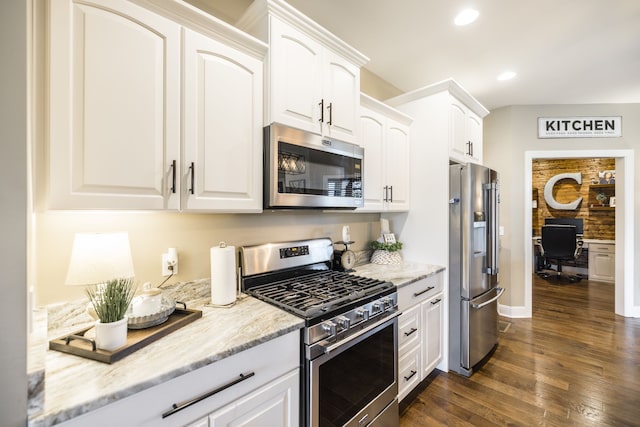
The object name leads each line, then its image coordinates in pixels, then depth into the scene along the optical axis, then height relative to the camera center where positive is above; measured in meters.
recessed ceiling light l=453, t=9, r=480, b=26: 2.03 +1.43
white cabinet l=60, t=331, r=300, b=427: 0.80 -0.60
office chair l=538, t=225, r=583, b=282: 5.48 -0.63
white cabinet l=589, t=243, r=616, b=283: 5.46 -0.96
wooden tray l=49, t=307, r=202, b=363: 0.90 -0.45
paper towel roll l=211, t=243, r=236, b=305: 1.39 -0.30
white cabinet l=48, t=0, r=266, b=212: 0.97 +0.42
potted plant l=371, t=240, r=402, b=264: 2.60 -0.38
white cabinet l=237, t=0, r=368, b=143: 1.54 +0.85
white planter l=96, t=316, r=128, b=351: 0.92 -0.40
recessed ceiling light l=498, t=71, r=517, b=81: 2.97 +1.45
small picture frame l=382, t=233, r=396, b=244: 2.68 -0.24
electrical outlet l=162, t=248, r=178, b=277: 1.44 -0.25
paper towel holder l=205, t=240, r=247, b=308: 1.40 -0.46
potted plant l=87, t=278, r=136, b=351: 0.92 -0.34
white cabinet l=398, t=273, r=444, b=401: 1.95 -0.89
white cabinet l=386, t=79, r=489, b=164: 2.52 +0.90
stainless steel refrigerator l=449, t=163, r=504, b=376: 2.38 -0.45
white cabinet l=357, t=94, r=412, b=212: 2.28 +0.49
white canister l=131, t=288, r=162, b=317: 1.11 -0.36
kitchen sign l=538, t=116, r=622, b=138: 3.82 +1.15
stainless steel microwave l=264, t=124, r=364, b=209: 1.51 +0.25
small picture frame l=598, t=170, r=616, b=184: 5.63 +0.71
